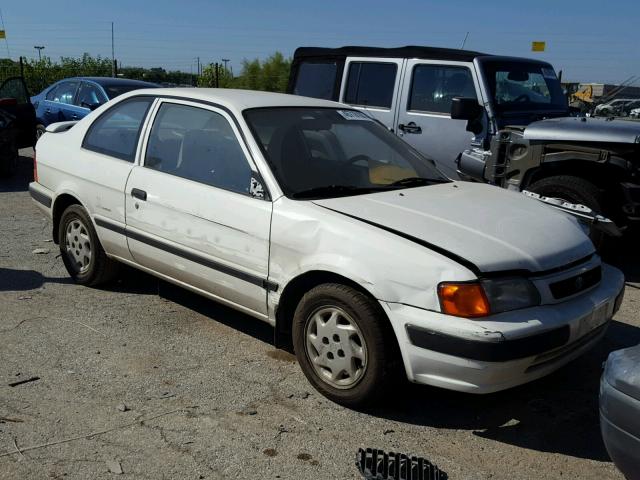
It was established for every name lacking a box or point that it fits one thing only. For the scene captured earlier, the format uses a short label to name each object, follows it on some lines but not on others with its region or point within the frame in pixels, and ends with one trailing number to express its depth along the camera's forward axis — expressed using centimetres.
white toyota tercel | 309
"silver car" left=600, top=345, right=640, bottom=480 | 235
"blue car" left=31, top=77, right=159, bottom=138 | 1097
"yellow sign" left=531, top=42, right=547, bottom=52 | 1380
